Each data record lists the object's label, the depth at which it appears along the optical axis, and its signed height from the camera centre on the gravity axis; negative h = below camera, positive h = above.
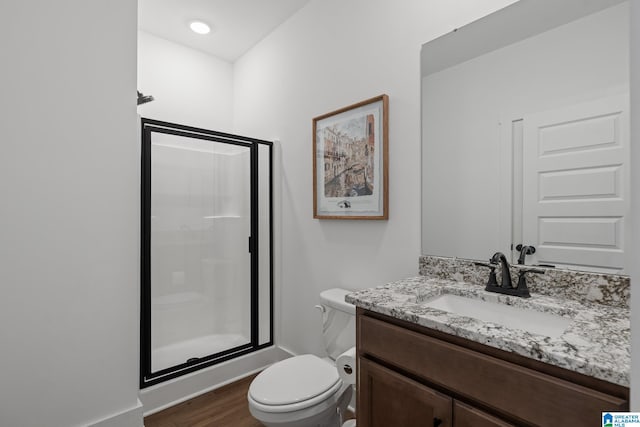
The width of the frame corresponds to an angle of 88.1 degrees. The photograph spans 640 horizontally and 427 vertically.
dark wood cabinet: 0.77 -0.47
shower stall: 2.02 -0.27
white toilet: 1.38 -0.79
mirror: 1.11 +0.30
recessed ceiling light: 2.46 +1.39
